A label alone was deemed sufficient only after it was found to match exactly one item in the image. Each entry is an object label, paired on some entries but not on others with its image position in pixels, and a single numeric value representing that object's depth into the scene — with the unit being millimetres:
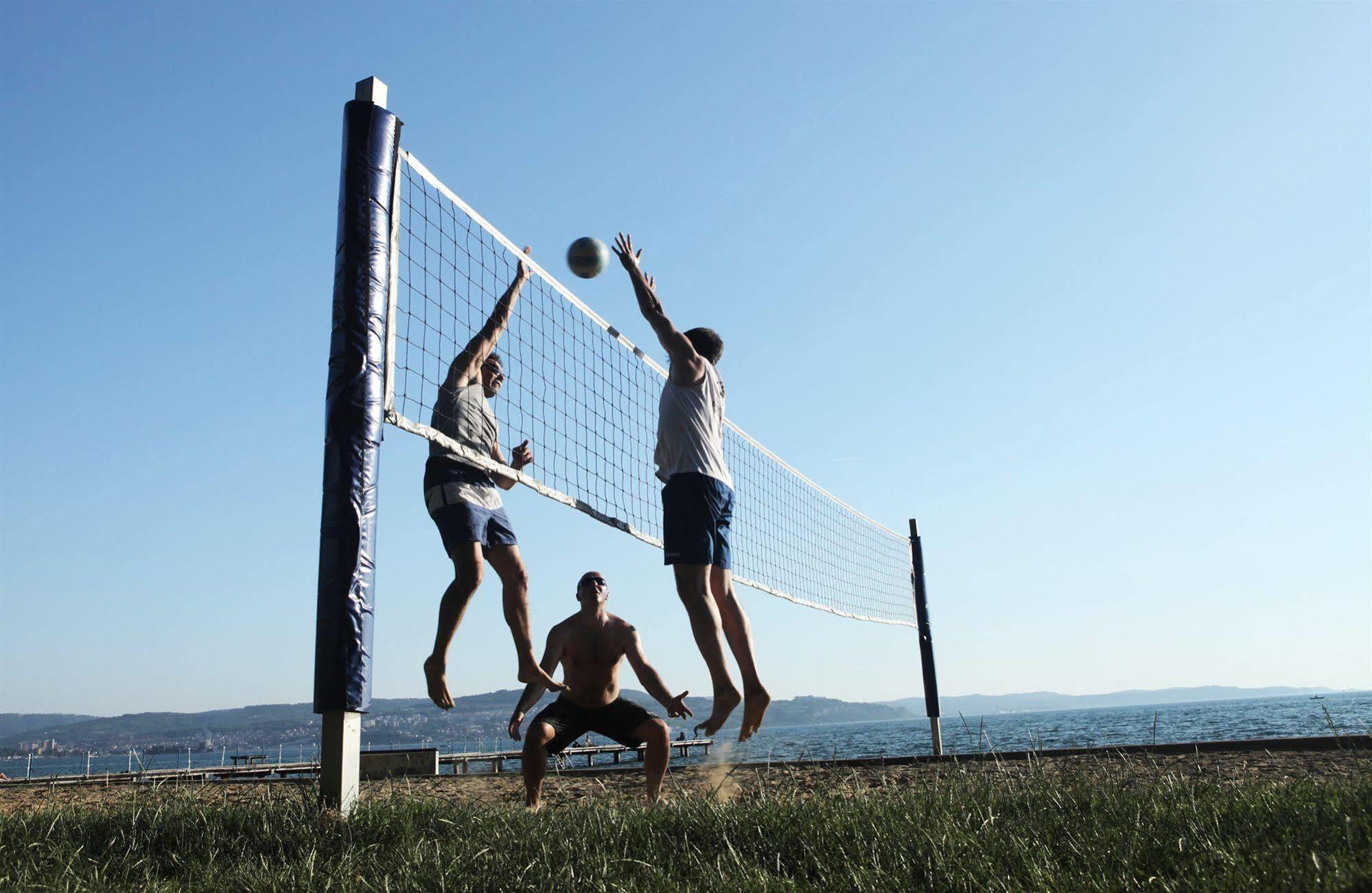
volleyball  6469
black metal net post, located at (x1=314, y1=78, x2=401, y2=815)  3660
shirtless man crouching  4965
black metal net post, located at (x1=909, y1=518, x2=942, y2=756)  11109
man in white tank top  4973
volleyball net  4238
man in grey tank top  4934
